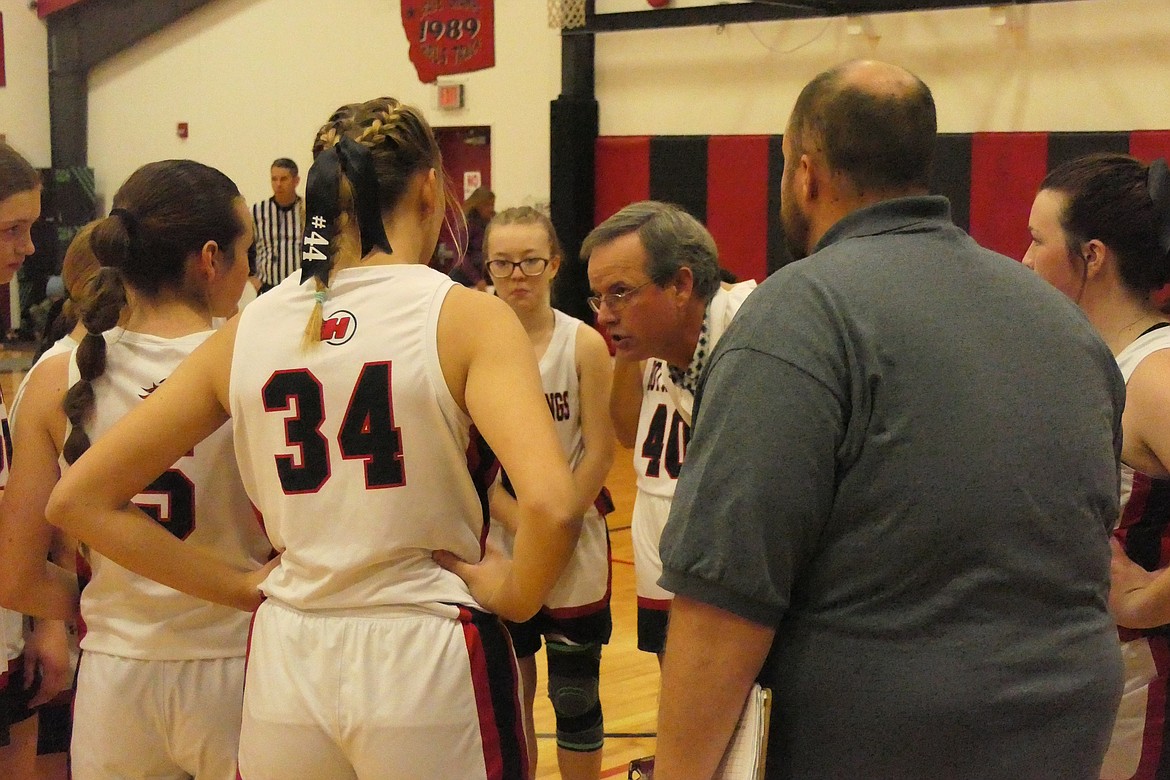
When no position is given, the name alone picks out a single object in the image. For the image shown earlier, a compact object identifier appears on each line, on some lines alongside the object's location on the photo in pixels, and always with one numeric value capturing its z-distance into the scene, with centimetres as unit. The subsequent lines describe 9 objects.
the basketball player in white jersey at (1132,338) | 229
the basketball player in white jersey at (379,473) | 183
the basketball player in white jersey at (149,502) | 216
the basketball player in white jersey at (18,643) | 245
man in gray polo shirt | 148
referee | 1142
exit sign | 1204
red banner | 1162
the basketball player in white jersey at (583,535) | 357
